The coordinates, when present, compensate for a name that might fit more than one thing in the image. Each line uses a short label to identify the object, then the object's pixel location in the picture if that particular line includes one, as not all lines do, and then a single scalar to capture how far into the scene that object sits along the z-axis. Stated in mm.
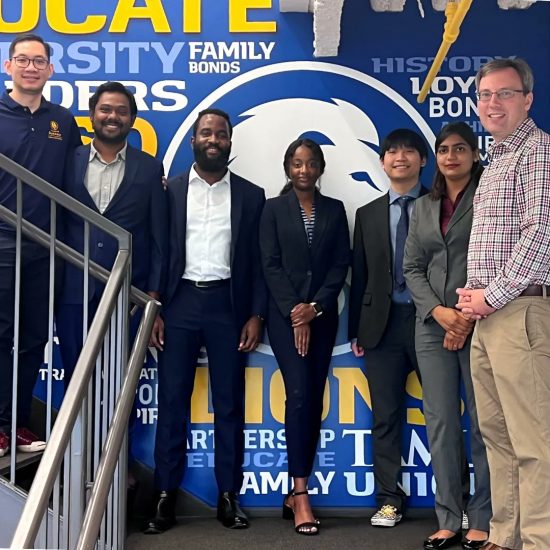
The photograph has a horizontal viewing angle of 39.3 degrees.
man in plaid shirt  2445
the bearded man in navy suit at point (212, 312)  3426
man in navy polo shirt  3018
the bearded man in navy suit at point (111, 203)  3365
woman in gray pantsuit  3023
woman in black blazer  3395
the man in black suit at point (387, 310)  3414
